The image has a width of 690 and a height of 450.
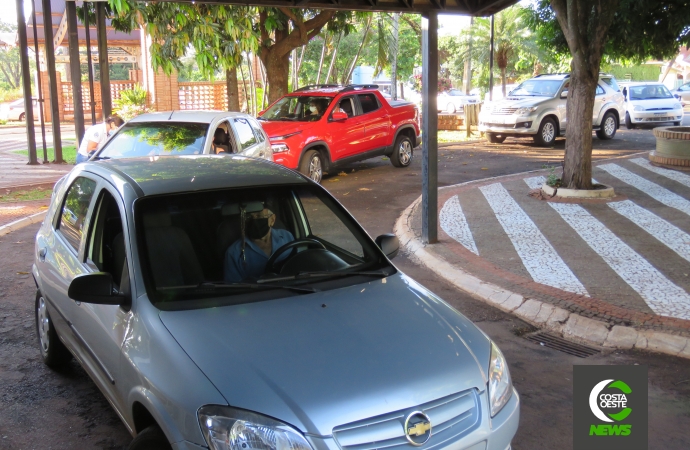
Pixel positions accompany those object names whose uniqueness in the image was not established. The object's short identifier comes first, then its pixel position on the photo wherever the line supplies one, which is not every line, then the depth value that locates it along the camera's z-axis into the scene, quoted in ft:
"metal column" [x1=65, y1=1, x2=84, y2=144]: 51.60
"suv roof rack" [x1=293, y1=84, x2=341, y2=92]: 52.54
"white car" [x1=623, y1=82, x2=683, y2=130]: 83.05
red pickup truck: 45.88
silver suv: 63.72
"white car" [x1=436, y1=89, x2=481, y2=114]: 132.67
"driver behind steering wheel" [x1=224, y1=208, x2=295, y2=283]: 13.06
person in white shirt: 38.09
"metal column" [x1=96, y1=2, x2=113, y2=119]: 50.80
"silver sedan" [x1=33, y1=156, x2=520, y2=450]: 9.43
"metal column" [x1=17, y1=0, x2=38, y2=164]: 54.44
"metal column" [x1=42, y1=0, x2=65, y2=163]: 55.52
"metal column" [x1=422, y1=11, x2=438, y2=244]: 28.86
